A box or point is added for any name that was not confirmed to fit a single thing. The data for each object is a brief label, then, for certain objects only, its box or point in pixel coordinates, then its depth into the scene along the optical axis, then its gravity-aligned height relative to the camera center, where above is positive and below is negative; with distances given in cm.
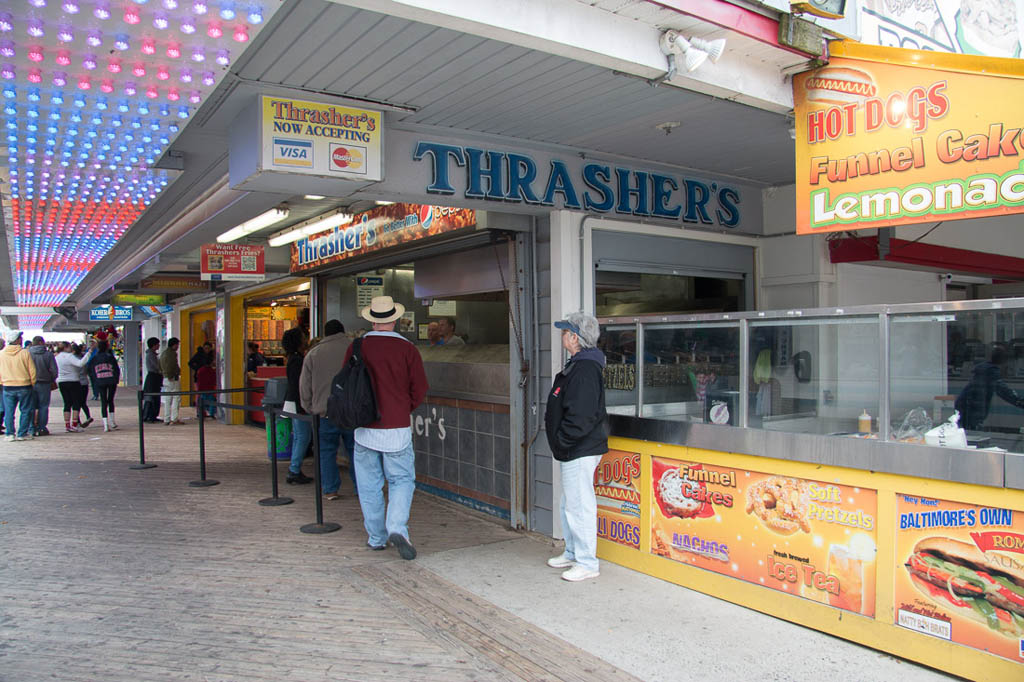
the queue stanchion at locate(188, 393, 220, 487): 749 -146
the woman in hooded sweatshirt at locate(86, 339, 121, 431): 1254 -60
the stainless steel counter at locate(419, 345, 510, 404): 612 -32
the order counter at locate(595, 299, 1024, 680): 315 -74
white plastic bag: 334 -48
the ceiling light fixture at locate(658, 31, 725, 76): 376 +150
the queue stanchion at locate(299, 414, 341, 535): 564 -145
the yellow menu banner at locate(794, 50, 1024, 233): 338 +96
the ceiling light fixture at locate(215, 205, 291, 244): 769 +132
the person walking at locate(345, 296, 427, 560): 498 -71
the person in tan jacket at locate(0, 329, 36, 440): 1071 -61
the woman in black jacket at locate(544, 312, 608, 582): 444 -58
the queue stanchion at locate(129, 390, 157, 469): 846 -138
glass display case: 326 -21
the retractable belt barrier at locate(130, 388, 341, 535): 567 -124
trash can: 812 -94
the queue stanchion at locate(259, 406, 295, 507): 642 -138
